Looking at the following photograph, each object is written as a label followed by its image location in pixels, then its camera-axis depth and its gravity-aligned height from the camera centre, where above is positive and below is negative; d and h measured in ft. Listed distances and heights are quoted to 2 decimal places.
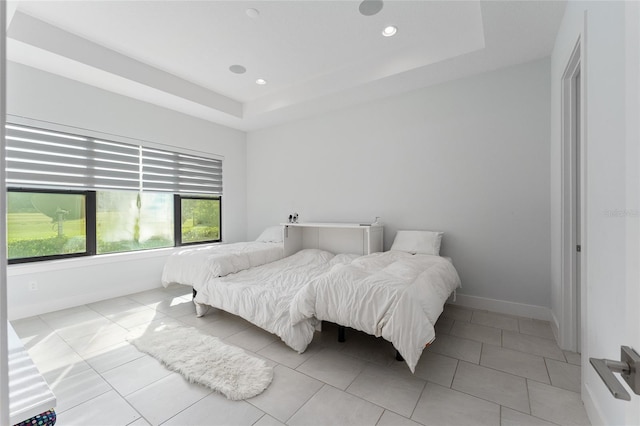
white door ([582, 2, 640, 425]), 2.08 -0.20
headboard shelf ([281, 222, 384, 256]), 11.18 -1.17
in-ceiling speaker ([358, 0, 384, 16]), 7.44 +5.89
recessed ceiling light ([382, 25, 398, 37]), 8.52 +5.91
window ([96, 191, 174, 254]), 11.69 -0.33
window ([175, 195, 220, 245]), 14.29 -0.31
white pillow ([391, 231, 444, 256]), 9.90 -1.13
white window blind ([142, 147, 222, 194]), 12.90 +2.16
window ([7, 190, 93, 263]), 9.62 -0.42
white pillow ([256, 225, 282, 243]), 14.06 -1.18
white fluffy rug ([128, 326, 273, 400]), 5.66 -3.61
